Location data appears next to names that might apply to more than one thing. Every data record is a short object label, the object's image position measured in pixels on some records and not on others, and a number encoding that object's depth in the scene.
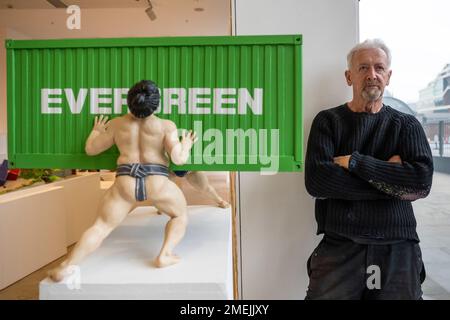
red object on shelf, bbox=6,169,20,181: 3.01
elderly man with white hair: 1.09
